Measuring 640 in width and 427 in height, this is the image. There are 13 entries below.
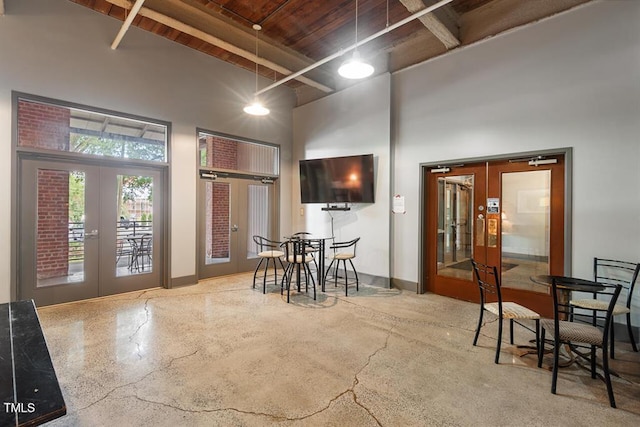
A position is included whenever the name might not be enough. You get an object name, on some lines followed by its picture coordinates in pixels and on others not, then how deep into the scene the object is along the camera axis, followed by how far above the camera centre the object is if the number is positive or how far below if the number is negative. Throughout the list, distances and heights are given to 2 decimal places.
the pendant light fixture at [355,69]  3.28 +1.61
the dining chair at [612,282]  2.91 -0.72
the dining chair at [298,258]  4.57 -0.71
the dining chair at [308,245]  4.88 -0.52
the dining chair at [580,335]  2.14 -0.92
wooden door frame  3.52 +0.26
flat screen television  5.29 +0.62
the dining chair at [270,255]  4.93 -0.71
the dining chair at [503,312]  2.67 -0.89
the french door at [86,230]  3.93 -0.26
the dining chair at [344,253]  5.03 -0.72
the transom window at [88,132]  3.93 +1.15
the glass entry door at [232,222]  5.61 -0.19
